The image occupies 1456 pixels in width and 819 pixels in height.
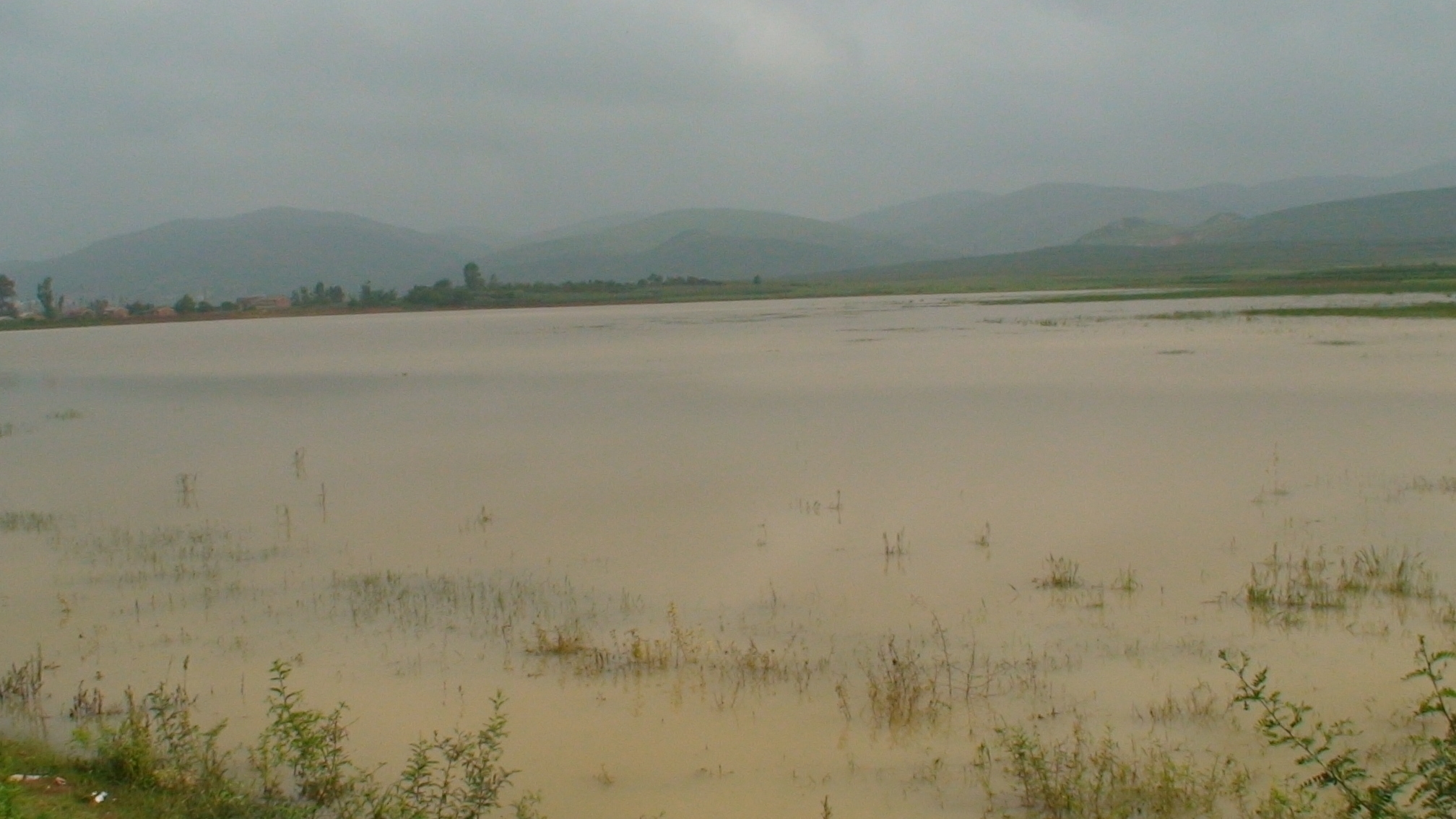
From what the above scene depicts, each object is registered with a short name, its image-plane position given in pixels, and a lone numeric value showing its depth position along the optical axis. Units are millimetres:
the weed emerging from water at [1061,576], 6824
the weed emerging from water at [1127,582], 6691
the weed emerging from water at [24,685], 5520
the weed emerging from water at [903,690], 4988
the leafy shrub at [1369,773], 3418
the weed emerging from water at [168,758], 4152
